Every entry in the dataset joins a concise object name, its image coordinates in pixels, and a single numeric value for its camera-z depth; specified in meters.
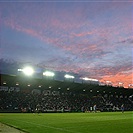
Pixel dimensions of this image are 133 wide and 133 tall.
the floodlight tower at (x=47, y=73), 41.58
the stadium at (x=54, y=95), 39.49
